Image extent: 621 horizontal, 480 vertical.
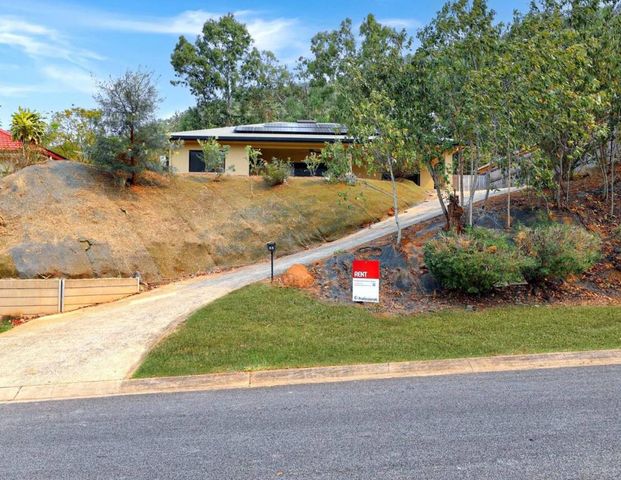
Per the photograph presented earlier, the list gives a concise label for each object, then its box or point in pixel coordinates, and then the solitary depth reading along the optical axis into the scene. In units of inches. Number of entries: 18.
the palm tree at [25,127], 941.2
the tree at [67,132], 1246.9
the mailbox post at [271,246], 449.1
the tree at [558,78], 418.9
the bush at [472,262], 387.9
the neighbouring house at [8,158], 716.0
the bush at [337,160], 565.0
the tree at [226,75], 1625.2
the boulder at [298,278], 452.8
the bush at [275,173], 758.5
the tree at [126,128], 625.0
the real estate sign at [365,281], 414.0
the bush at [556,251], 394.9
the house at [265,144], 996.5
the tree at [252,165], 785.6
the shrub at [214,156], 773.3
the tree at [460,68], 465.4
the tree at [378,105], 482.0
